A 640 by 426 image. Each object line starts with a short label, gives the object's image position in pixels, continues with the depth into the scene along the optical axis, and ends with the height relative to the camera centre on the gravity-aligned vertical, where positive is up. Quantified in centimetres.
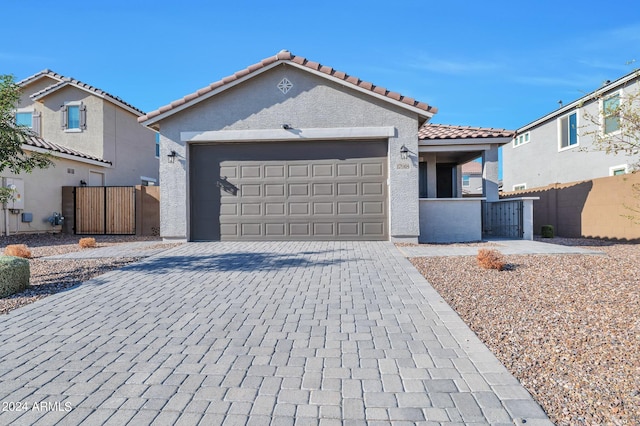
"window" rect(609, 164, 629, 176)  1485 +187
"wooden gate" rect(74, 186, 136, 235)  1521 +24
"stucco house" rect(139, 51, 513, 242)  1080 +161
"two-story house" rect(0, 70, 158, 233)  1631 +454
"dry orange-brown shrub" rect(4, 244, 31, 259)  841 -82
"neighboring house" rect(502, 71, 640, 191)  1605 +325
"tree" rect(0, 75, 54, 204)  638 +149
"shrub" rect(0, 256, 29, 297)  556 -93
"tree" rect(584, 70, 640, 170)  517 +145
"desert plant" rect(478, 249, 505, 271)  691 -90
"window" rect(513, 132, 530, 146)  2237 +476
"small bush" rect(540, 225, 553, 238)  1330 -64
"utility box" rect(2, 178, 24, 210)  1345 +93
